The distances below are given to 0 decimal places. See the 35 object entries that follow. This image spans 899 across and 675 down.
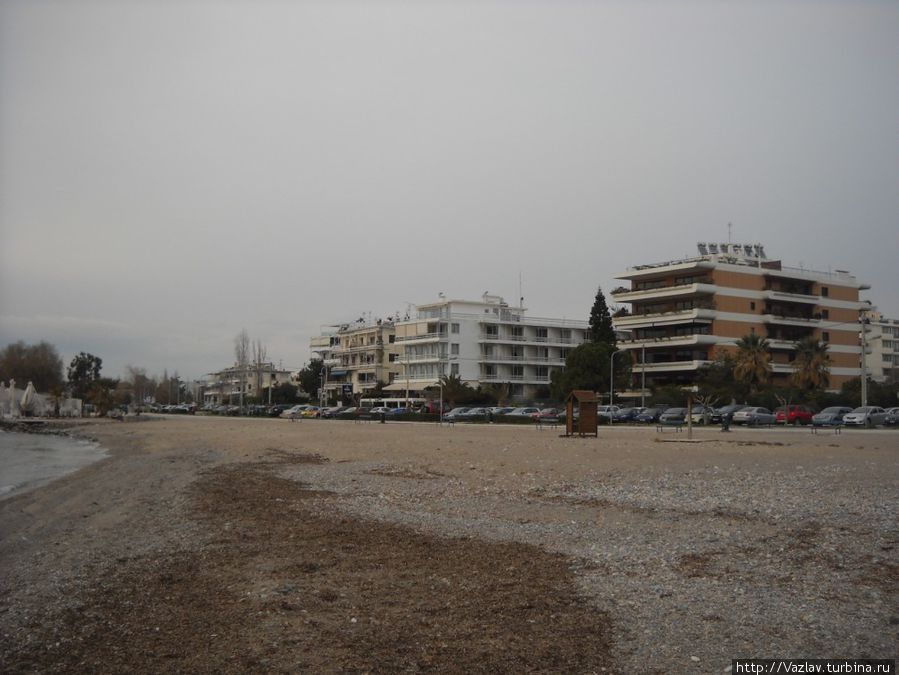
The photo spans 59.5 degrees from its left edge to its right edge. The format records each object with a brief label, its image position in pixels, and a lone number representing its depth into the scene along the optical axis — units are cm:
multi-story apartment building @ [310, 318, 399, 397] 12700
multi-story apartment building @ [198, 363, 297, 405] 14875
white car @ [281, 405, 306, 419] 9269
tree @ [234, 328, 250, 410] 14238
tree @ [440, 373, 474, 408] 9694
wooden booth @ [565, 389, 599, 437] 4178
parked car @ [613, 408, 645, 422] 6919
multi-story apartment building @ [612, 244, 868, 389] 9269
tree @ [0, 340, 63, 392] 11431
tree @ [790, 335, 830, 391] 8544
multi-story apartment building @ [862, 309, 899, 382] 12369
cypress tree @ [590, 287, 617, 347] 9488
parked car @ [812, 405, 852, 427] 5499
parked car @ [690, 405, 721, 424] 5988
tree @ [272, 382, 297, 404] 13775
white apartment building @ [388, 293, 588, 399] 11188
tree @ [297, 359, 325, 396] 13600
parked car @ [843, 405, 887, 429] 5534
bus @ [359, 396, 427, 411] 10901
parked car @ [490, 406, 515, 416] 8165
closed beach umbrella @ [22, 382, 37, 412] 9291
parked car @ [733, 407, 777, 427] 6006
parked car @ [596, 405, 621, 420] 6800
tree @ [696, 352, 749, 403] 8075
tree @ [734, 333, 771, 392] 8106
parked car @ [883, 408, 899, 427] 5647
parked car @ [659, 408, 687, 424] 6144
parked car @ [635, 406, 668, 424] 6719
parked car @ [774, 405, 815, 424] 6181
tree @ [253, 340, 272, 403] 14761
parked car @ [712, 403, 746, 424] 6170
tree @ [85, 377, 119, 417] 11175
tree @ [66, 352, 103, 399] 15662
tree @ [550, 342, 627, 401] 8775
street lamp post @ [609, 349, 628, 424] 8265
